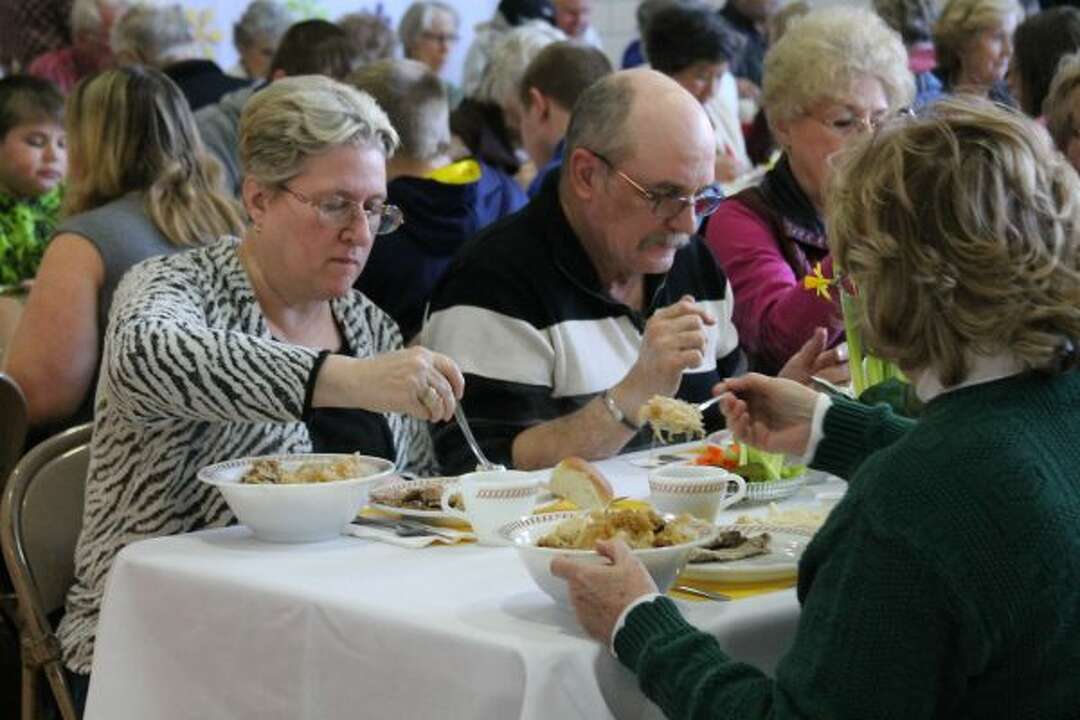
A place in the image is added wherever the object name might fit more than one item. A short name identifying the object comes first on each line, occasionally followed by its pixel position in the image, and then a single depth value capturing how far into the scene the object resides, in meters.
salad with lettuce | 4.34
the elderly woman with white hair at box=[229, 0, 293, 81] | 12.19
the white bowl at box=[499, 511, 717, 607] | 3.21
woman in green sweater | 2.65
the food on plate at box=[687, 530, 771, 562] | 3.48
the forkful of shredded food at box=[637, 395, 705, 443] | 4.24
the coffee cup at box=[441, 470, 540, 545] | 3.79
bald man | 5.05
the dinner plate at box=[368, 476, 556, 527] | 4.00
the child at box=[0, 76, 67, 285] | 8.62
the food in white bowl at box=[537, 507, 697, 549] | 3.32
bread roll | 3.99
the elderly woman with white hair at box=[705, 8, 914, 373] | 6.36
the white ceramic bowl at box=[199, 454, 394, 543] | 3.78
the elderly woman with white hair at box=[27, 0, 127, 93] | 11.85
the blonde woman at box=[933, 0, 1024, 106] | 9.93
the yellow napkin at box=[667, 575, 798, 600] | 3.40
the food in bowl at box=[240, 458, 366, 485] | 3.90
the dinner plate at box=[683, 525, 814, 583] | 3.40
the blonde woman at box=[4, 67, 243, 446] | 5.88
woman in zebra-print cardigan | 4.06
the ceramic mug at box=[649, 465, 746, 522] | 3.89
